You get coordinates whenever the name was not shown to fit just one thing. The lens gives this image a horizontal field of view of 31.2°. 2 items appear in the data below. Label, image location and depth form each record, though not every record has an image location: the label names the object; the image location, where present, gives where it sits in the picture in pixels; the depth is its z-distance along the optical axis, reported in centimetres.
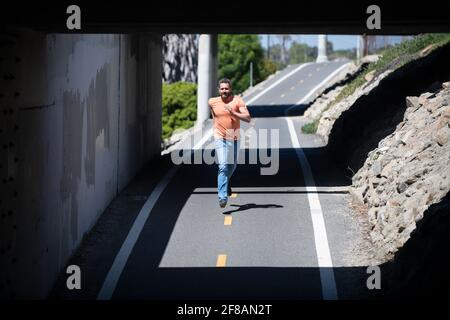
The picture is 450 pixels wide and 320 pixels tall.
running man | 1355
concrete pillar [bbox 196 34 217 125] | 3615
